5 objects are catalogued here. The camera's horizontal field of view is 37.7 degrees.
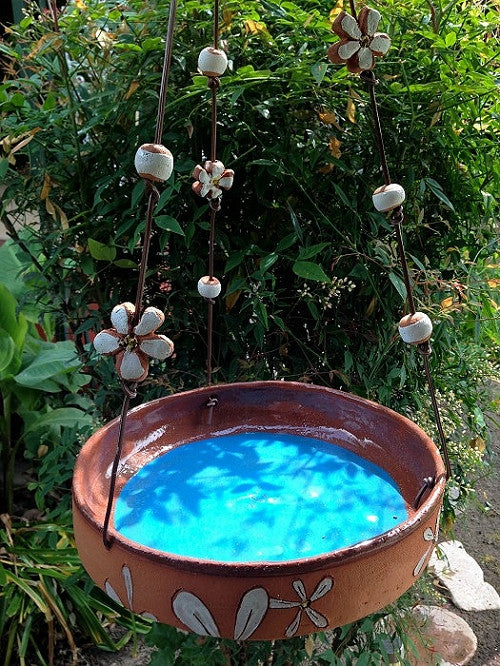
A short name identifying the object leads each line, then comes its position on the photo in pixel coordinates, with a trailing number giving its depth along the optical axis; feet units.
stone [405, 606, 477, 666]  7.34
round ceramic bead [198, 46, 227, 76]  3.84
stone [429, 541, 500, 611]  8.53
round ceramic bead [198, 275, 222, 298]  4.44
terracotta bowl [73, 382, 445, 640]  2.71
